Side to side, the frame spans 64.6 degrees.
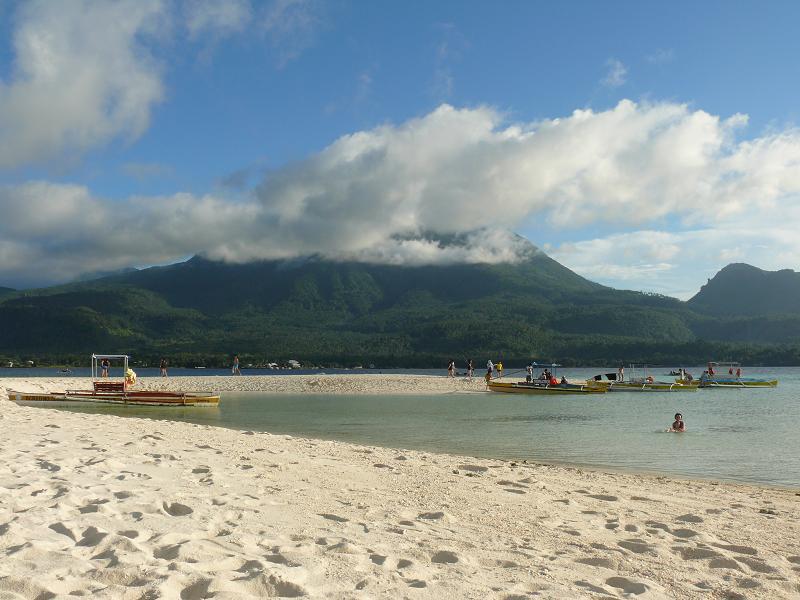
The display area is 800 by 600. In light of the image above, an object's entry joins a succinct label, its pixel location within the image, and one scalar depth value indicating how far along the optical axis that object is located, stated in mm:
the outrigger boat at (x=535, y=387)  48219
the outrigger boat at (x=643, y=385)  54188
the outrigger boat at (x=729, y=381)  59531
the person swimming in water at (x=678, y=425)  22828
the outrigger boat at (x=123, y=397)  32312
